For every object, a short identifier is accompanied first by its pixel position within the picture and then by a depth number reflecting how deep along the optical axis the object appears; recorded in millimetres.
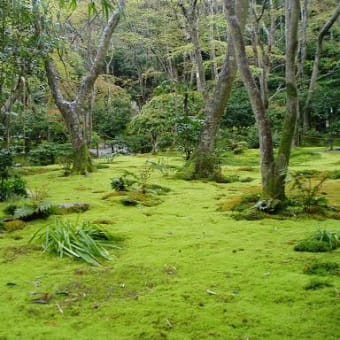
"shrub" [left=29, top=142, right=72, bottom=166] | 14609
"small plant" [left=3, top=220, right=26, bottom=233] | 5359
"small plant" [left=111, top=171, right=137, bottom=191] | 7980
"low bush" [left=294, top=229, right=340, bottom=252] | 4168
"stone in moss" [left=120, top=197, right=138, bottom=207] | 6887
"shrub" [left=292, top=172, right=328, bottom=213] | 5836
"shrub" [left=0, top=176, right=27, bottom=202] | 7297
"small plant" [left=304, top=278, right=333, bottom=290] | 3277
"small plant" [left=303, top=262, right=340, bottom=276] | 3574
